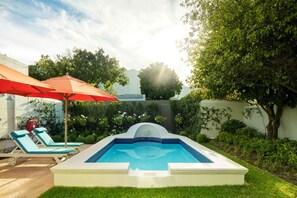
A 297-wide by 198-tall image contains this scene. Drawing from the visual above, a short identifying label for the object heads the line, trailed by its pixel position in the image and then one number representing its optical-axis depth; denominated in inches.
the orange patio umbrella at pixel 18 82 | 102.6
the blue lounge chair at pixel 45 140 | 239.9
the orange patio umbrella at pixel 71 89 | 186.0
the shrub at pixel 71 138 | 340.8
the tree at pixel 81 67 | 693.5
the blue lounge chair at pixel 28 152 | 197.1
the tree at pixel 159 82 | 833.3
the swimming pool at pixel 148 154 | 216.5
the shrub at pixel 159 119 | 400.9
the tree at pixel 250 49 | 155.1
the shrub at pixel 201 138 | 332.9
